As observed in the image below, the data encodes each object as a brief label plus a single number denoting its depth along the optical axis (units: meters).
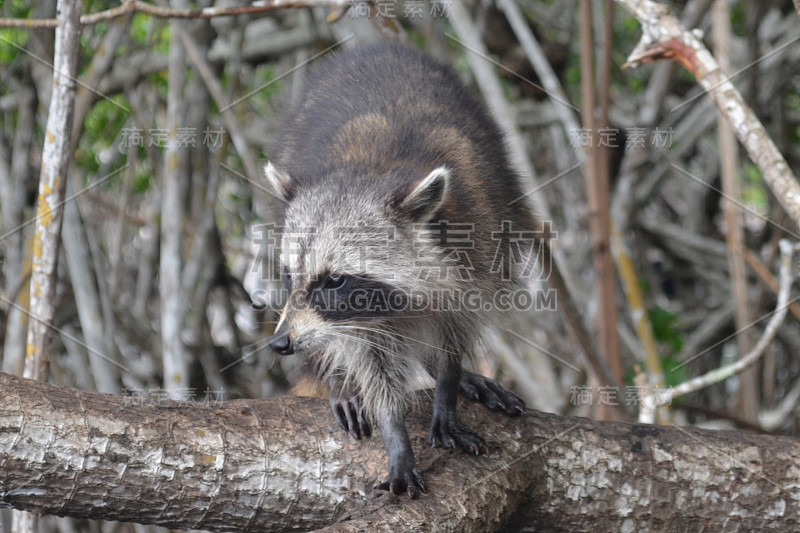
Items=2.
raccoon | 5.55
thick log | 4.25
